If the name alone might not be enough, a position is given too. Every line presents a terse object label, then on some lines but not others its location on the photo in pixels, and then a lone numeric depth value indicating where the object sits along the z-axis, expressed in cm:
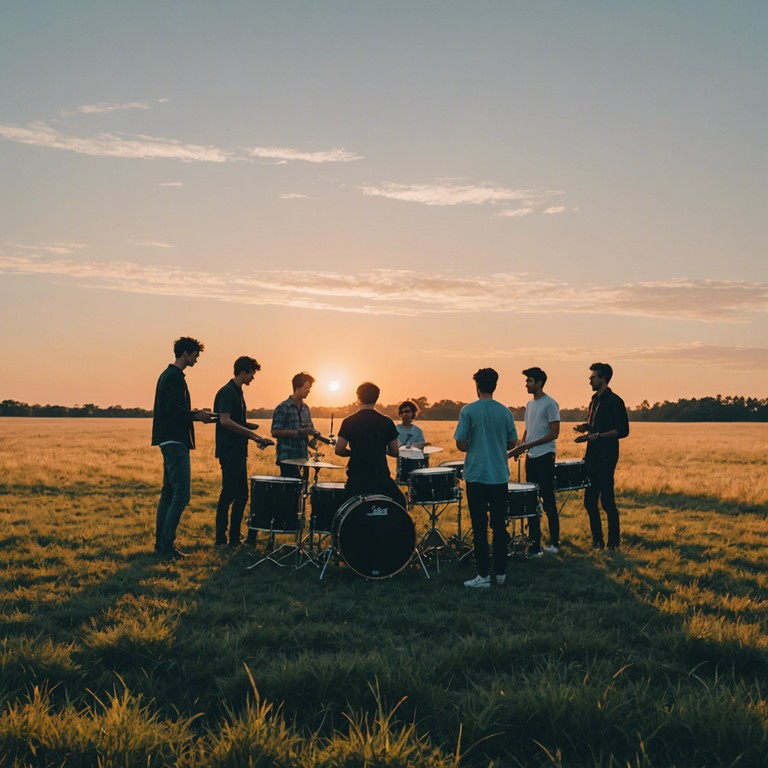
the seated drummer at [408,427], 1034
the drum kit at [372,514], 755
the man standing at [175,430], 886
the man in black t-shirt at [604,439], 952
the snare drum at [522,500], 841
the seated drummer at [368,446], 767
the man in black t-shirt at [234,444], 937
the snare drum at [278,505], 850
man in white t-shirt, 933
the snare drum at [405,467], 870
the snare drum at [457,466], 838
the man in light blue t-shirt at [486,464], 759
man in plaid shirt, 958
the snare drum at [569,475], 956
